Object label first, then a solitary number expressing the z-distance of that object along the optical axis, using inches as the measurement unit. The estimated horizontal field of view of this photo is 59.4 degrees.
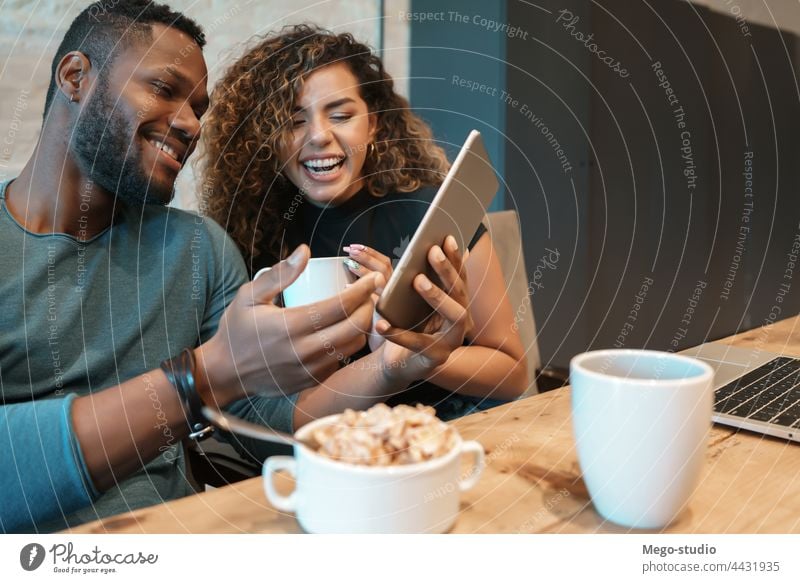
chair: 30.0
